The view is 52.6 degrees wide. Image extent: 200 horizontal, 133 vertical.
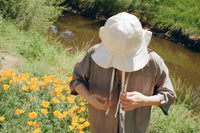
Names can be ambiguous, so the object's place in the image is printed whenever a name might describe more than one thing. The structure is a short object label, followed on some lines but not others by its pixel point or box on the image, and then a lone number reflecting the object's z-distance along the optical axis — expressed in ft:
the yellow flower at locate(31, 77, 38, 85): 7.68
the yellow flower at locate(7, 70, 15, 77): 7.89
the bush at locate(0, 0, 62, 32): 21.79
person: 3.27
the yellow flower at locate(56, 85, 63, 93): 7.64
